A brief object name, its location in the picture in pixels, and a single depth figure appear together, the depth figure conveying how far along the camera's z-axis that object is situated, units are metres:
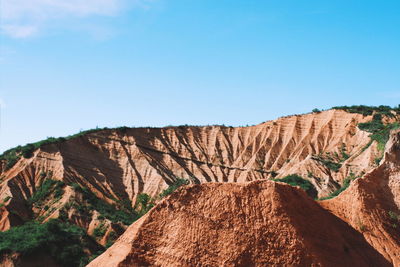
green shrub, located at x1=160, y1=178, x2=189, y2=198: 67.34
